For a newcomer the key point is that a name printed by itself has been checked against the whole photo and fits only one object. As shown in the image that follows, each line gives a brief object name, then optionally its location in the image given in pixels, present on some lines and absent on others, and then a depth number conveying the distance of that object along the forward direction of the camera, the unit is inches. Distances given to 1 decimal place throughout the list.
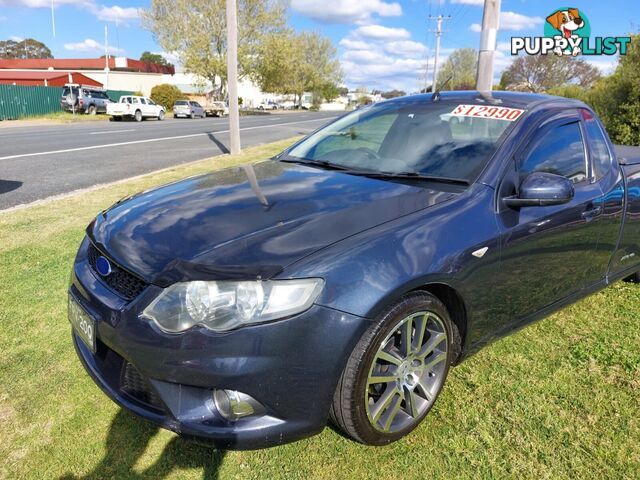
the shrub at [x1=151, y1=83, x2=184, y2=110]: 1749.5
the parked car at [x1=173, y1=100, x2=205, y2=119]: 1433.3
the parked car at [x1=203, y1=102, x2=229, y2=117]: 1708.9
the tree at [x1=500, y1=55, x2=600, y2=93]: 1464.1
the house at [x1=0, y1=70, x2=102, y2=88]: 1952.5
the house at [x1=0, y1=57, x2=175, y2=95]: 2266.2
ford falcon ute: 72.6
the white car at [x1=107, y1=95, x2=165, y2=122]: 1138.0
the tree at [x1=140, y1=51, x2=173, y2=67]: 4335.1
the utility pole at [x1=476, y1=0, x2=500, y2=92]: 361.4
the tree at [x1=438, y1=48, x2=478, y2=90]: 2765.3
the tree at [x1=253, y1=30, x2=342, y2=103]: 1813.5
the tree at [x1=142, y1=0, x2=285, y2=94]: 1669.5
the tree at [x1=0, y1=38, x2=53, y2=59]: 3544.8
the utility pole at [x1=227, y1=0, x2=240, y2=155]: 446.9
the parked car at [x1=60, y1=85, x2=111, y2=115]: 1200.5
